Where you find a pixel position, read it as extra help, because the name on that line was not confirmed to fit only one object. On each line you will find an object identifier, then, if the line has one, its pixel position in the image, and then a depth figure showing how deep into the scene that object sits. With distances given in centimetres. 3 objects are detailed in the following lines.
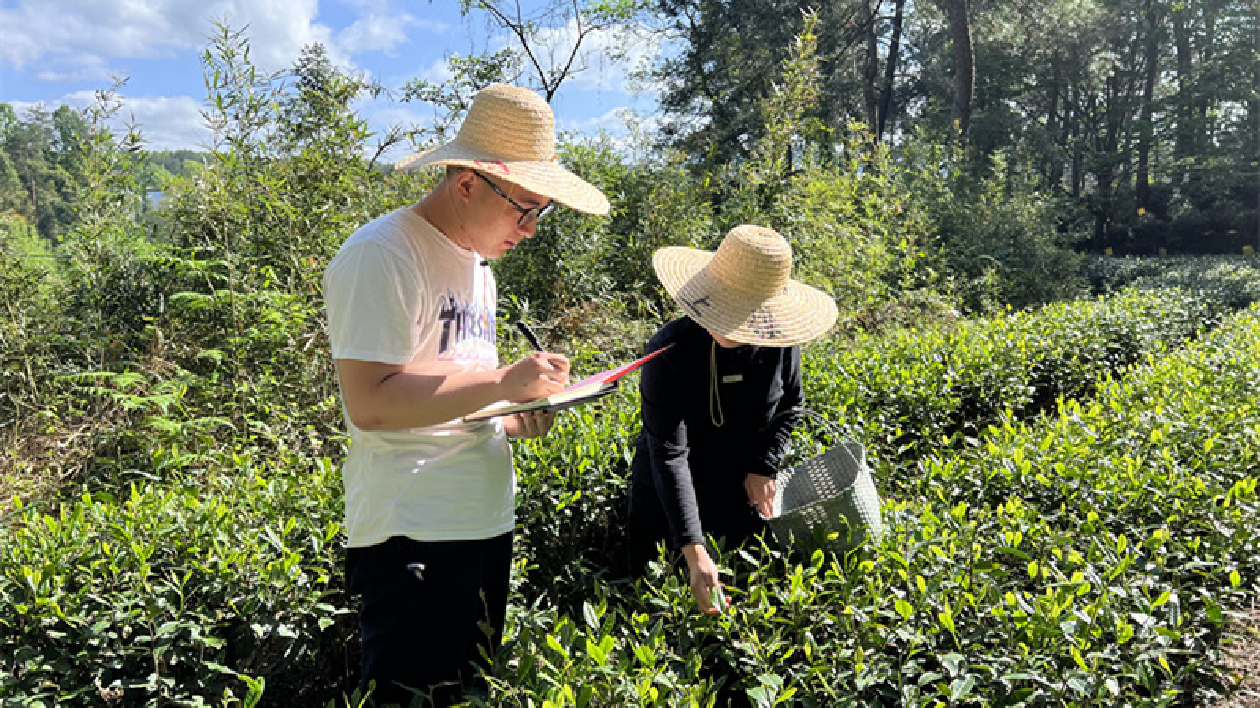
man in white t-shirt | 144
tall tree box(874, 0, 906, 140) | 2739
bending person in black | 203
